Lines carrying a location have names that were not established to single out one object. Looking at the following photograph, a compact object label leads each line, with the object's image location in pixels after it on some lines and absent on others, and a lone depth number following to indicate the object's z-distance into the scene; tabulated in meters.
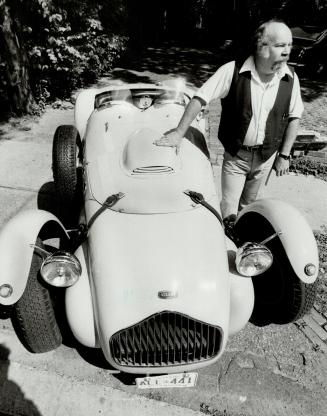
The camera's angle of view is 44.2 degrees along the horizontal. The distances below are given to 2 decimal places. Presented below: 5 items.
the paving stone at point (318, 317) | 3.44
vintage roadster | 2.53
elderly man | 2.94
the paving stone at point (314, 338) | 3.24
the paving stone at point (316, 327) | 3.32
